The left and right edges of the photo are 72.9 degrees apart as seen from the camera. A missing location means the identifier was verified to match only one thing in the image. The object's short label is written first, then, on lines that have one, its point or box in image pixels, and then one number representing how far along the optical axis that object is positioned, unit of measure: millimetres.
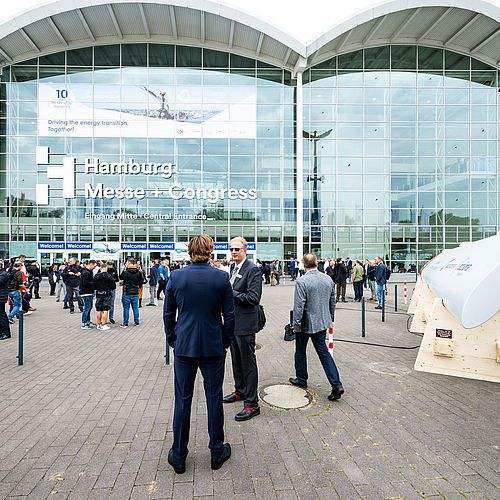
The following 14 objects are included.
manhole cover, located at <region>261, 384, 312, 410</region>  4344
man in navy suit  2869
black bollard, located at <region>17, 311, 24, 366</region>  5945
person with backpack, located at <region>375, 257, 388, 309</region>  12184
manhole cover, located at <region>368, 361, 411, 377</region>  5551
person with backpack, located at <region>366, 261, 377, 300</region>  14561
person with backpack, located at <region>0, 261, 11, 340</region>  7883
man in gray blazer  4473
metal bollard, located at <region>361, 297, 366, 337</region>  8152
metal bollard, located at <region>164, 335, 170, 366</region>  6090
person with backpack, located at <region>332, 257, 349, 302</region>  14504
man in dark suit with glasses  3951
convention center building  25844
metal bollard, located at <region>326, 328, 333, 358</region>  4809
